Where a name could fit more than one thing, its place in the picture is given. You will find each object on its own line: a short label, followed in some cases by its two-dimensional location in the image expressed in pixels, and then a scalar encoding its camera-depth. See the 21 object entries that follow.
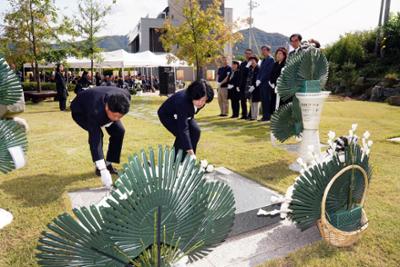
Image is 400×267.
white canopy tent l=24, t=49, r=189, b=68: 18.62
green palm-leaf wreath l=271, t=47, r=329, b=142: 4.33
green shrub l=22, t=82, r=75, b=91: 20.34
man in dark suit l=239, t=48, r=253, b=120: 9.59
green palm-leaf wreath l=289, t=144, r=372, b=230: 2.55
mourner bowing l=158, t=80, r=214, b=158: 3.38
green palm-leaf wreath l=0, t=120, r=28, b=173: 2.99
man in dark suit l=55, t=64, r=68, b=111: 12.84
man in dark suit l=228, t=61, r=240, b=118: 10.00
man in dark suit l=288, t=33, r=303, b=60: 6.33
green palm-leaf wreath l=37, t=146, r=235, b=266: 1.23
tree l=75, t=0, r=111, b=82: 17.62
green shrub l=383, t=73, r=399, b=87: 17.52
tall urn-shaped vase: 4.34
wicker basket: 2.52
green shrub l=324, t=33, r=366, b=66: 22.52
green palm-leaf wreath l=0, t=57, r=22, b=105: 3.01
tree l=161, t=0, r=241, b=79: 15.70
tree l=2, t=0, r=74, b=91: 15.47
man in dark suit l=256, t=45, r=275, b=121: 8.25
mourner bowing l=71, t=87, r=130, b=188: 3.21
